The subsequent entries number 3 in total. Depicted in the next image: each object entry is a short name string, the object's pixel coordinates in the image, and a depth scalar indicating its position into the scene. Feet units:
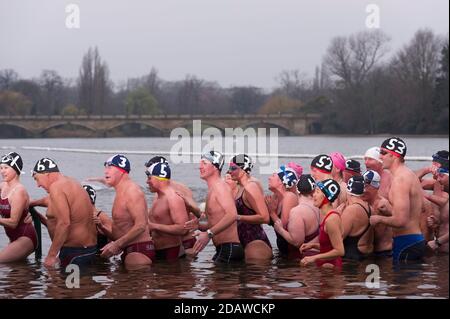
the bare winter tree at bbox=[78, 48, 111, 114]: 387.02
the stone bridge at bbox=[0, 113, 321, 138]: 360.69
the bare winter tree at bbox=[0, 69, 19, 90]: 389.80
